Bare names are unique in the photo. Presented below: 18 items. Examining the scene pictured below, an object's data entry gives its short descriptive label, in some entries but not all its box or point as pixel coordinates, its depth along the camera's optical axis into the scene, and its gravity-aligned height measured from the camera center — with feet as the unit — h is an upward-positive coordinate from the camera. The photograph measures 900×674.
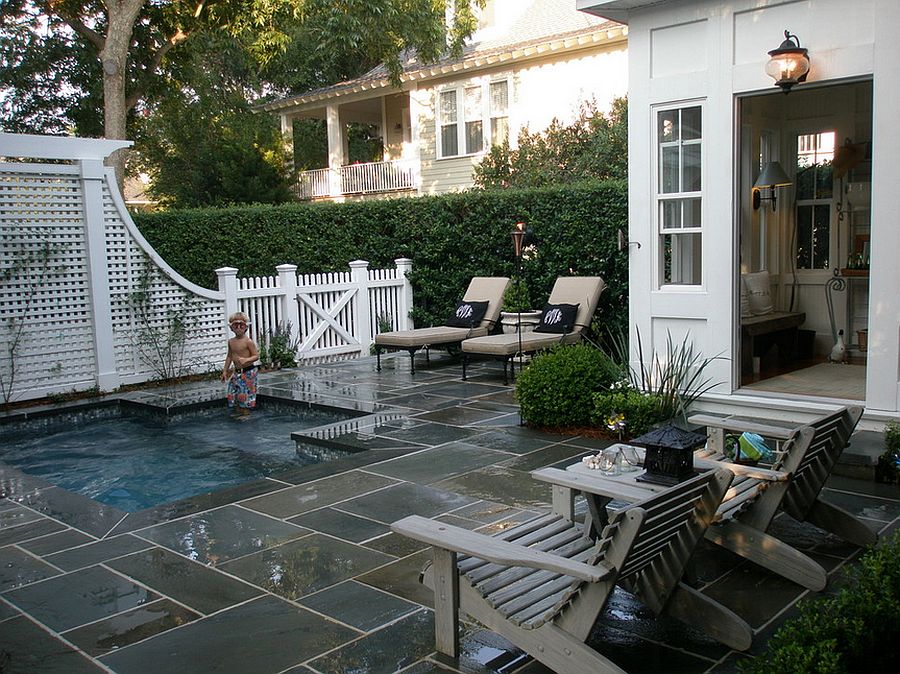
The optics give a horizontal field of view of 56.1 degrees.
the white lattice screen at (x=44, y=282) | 29.76 -0.29
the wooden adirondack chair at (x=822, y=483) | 12.97 -3.64
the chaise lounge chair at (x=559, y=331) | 30.30 -2.72
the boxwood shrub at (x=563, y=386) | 22.45 -3.40
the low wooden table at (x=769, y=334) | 26.78 -2.71
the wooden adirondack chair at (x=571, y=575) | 9.24 -3.87
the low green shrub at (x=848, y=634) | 8.21 -3.90
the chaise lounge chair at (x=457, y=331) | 33.63 -2.85
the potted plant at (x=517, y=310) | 34.32 -2.10
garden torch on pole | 31.91 +0.79
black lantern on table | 12.05 -2.87
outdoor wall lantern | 19.69 +4.43
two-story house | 50.62 +11.36
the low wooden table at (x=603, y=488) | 11.98 -3.32
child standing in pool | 28.32 -3.44
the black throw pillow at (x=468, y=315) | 35.47 -2.25
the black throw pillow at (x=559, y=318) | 31.68 -2.26
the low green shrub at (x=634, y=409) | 20.89 -3.81
